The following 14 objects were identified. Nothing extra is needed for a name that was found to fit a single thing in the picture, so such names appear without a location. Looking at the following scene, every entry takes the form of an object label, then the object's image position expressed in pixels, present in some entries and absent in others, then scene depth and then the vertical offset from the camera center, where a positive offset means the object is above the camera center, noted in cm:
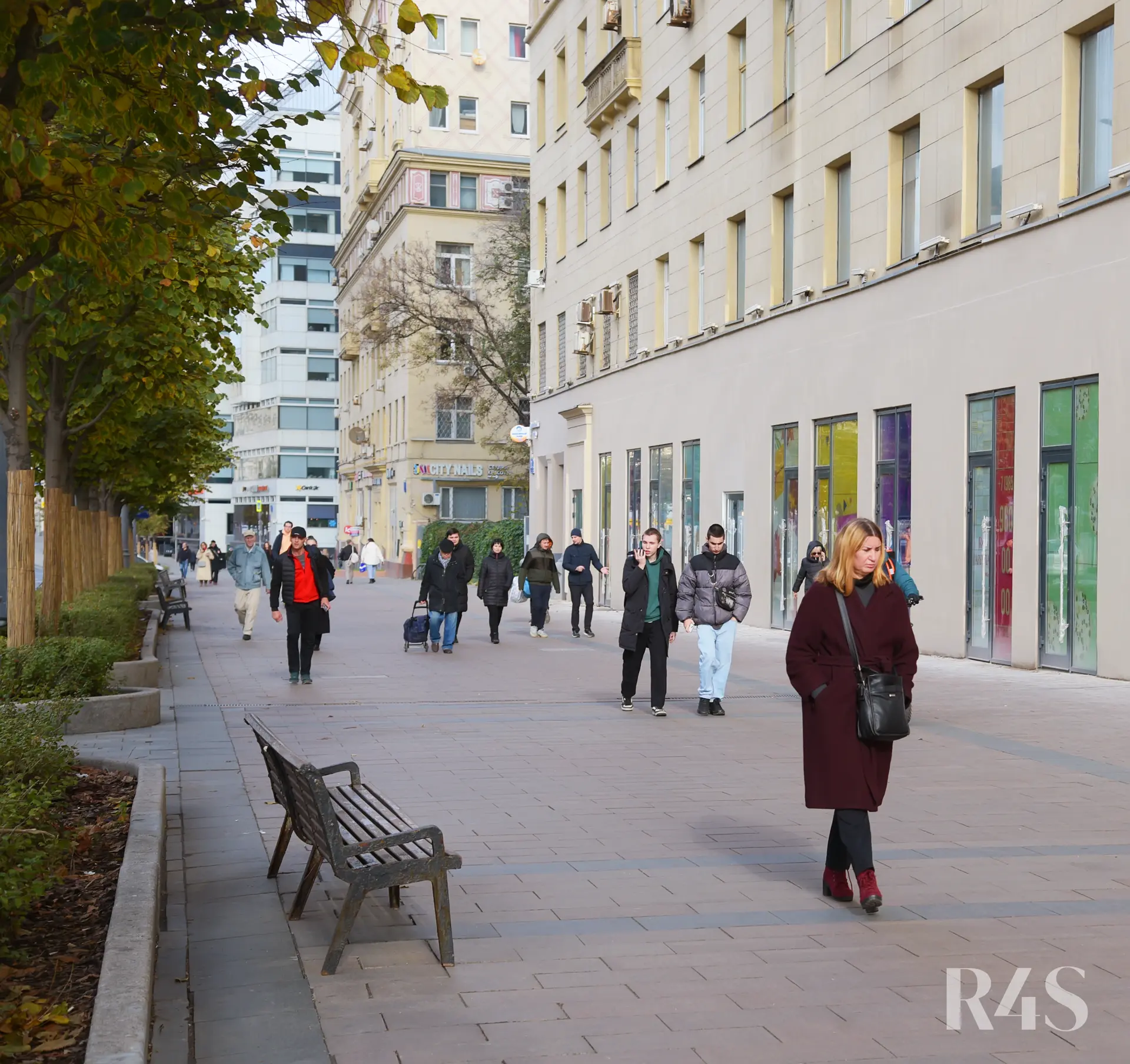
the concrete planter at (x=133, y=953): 430 -137
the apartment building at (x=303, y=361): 9819 +1049
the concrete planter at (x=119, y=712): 1273 -149
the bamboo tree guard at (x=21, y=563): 1384 -30
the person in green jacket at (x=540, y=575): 2636 -70
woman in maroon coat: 683 -61
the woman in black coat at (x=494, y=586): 2528 -85
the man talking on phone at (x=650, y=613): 1462 -73
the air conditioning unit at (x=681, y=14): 3120 +1010
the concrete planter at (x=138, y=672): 1562 -141
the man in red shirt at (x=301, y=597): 1794 -75
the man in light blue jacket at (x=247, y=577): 2655 -78
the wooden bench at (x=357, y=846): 590 -120
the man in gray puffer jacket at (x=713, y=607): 1450 -67
